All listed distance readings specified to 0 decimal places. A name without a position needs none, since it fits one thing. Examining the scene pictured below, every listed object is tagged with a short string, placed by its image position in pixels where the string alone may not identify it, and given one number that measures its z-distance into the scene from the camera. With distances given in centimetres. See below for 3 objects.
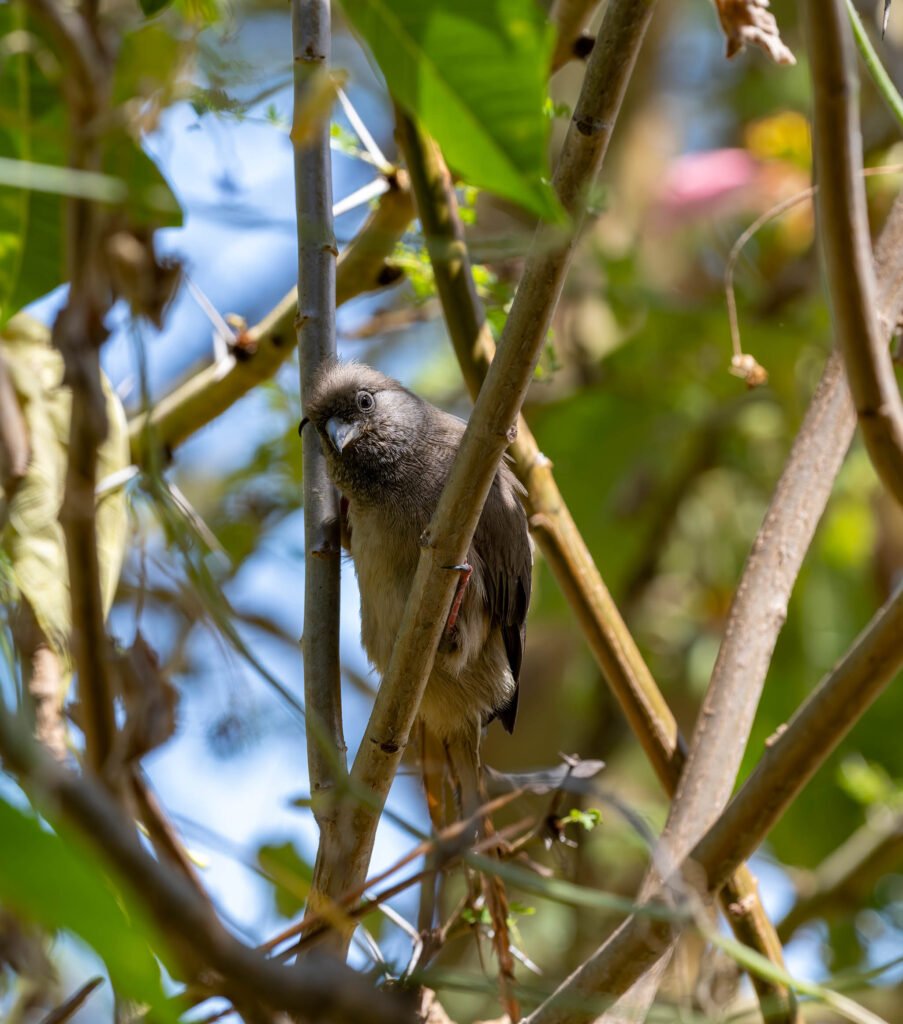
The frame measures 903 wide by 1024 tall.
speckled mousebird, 666
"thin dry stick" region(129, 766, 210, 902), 445
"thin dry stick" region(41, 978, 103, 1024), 308
